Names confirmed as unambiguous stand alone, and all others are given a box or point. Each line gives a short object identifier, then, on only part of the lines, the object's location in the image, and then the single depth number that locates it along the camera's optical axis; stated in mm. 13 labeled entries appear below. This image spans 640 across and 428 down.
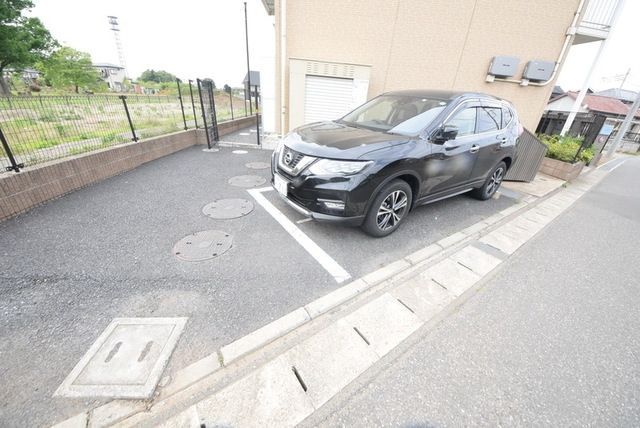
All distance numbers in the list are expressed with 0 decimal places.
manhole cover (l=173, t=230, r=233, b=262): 2619
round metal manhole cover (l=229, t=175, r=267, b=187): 4601
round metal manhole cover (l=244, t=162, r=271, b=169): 5594
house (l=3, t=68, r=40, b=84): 23541
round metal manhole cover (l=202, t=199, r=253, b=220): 3457
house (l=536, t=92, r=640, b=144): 6582
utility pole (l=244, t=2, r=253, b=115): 12952
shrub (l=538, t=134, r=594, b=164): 6583
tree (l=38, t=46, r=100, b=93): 30278
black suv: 2627
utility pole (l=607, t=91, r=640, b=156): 10183
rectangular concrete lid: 1462
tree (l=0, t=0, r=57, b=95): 21250
